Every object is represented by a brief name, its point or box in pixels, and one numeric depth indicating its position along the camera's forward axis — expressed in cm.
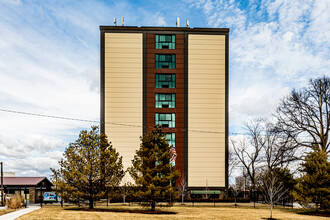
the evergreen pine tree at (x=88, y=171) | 2959
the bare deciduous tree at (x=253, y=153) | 5600
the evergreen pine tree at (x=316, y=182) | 3097
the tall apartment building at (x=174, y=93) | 5231
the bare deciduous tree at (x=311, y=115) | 3734
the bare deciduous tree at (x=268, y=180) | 3924
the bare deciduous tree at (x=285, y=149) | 3750
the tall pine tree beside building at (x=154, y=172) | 2867
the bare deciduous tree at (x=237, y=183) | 7722
